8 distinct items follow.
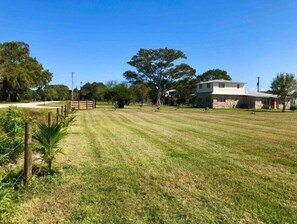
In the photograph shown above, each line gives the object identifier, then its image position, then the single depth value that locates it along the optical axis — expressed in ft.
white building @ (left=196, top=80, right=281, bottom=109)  157.38
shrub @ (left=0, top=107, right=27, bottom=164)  21.65
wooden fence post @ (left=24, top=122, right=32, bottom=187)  15.57
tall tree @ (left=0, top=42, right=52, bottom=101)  157.11
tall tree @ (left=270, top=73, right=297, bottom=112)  135.12
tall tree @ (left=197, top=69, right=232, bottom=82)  236.43
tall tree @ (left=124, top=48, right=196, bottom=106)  179.83
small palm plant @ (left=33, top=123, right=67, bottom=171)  18.03
